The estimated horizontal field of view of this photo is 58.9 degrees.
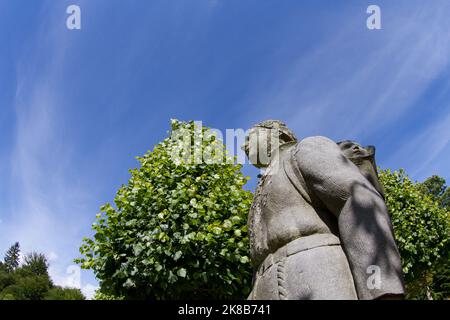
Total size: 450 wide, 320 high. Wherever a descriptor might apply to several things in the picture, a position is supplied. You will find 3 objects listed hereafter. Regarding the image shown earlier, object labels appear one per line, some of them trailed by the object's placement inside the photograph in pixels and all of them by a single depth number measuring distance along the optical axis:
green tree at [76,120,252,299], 7.12
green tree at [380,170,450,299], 14.09
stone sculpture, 2.12
